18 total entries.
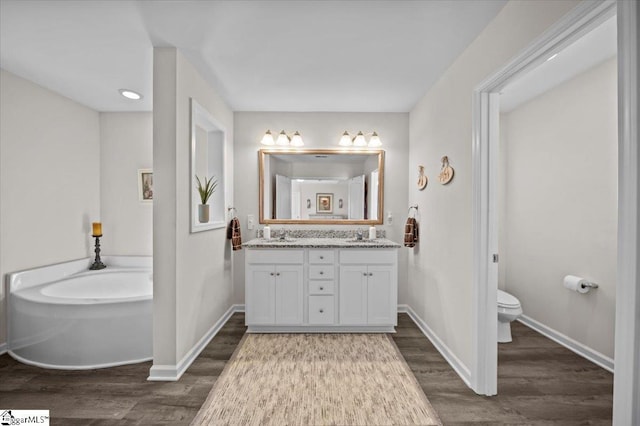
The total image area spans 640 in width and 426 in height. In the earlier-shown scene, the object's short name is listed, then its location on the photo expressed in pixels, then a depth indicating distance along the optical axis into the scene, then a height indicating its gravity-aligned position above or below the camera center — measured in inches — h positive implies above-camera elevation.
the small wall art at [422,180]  124.5 +12.4
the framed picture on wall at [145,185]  145.9 +11.2
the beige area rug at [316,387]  72.7 -46.7
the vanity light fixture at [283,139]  140.9 +31.4
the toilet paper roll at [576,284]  103.0 -23.4
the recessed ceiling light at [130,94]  120.0 +44.0
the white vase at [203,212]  112.4 -0.7
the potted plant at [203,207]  112.5 +1.1
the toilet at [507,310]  105.9 -32.4
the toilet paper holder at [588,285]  101.4 -23.0
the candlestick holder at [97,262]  137.6 -22.6
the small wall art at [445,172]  100.0 +12.5
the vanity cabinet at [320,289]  122.7 -30.1
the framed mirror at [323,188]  148.3 +10.5
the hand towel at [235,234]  136.3 -10.2
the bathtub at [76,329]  94.0 -35.9
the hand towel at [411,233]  133.4 -9.1
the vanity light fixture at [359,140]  141.5 +31.2
